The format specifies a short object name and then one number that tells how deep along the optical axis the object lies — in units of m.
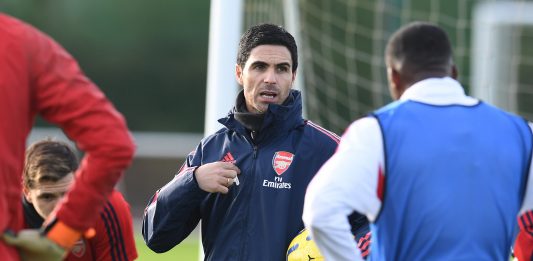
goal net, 24.84
